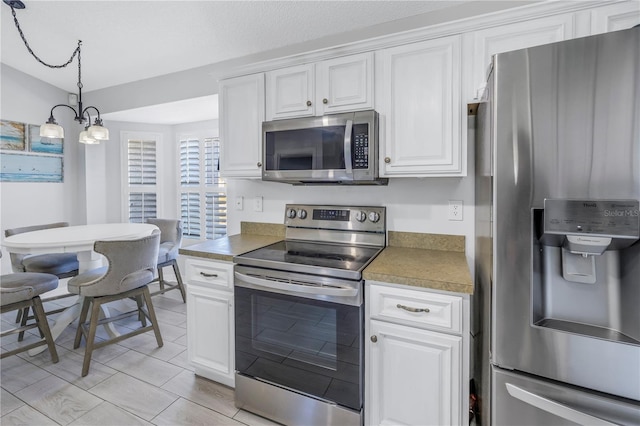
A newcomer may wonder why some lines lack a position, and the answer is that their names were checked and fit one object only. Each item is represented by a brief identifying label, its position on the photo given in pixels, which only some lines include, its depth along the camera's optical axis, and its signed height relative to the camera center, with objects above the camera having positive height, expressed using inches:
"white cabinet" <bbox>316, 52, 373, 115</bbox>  70.6 +30.0
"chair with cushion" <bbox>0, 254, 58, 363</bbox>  81.1 -22.8
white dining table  89.1 -8.9
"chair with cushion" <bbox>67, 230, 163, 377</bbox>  84.7 -20.0
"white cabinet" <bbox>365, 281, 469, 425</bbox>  52.7 -26.2
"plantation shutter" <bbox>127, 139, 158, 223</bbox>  164.2 +17.3
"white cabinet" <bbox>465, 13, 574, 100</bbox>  55.8 +32.6
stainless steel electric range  58.4 -25.3
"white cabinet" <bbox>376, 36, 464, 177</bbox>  63.2 +21.9
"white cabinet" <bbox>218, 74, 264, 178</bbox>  83.3 +24.1
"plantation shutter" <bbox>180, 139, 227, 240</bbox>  156.6 +10.5
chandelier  91.7 +27.4
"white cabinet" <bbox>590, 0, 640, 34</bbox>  52.7 +33.4
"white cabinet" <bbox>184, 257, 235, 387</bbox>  73.8 -26.8
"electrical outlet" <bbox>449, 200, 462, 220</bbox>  73.6 +0.2
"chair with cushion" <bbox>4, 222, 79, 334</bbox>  108.1 -18.9
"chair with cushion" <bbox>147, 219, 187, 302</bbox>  129.9 -14.7
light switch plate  102.3 +2.6
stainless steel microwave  67.3 +14.5
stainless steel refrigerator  35.4 -2.7
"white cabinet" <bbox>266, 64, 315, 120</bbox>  76.6 +30.4
